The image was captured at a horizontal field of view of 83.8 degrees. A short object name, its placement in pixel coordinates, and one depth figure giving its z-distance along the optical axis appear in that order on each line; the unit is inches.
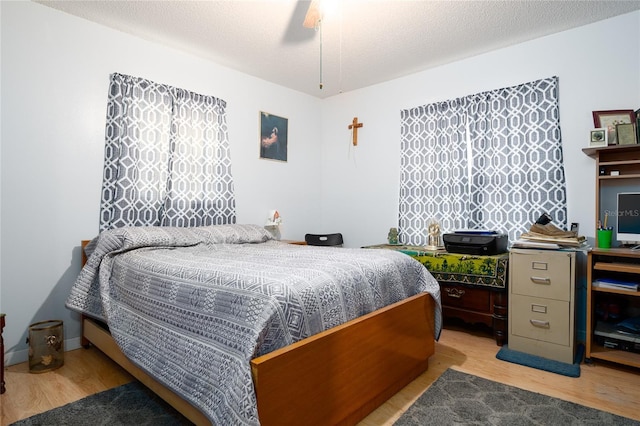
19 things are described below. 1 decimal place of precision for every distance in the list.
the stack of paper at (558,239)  99.5
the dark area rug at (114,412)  68.3
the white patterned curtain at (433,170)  138.9
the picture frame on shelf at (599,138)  100.1
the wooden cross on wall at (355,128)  173.6
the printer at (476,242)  114.2
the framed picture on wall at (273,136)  161.3
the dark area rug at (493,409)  68.6
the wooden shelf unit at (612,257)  91.4
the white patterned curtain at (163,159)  114.6
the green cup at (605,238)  101.7
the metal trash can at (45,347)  91.2
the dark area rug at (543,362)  89.8
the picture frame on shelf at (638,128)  97.2
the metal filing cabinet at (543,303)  95.3
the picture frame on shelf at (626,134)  97.0
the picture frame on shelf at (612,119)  101.6
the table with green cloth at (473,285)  108.3
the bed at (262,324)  52.7
